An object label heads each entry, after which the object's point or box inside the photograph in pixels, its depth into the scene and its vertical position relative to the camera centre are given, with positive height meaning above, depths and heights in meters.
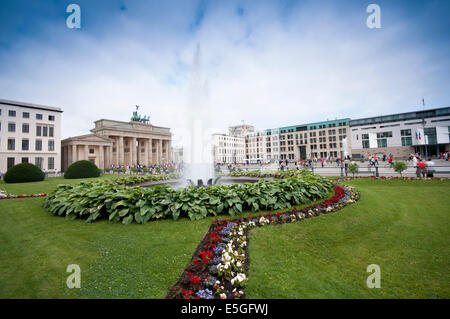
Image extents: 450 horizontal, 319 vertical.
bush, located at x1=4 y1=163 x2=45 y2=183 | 27.75 +0.15
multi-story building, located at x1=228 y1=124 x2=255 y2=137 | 145.85 +27.75
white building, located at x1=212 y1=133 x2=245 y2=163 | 119.75 +12.44
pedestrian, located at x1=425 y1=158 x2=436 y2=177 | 18.02 -0.64
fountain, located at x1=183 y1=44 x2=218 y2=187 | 17.45 +0.99
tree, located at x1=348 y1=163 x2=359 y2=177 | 21.86 -0.44
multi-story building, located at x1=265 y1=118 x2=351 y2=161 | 94.69 +12.73
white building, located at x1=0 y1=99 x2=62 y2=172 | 45.00 +9.32
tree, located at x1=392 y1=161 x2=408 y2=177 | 19.41 -0.36
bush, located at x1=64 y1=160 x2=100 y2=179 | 32.56 +0.45
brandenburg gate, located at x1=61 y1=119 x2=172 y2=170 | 55.53 +8.57
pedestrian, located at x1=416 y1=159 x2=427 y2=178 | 17.70 -0.61
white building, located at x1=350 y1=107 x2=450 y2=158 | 67.38 +10.49
